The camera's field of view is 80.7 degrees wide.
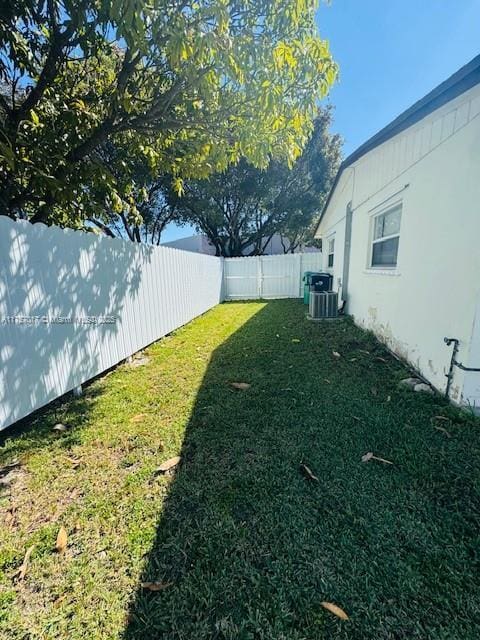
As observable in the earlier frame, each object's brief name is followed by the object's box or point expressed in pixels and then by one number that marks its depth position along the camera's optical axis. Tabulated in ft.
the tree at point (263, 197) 49.75
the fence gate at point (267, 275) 38.58
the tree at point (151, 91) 7.78
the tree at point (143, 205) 15.72
